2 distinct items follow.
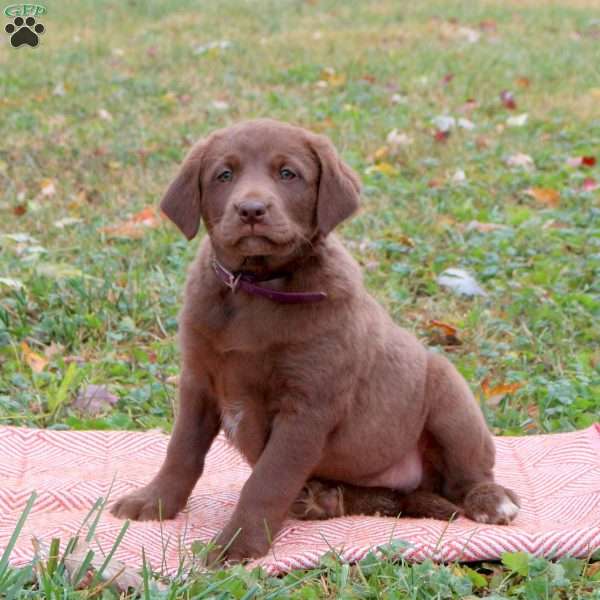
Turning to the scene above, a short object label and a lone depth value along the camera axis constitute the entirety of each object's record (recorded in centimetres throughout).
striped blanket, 306
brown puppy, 312
